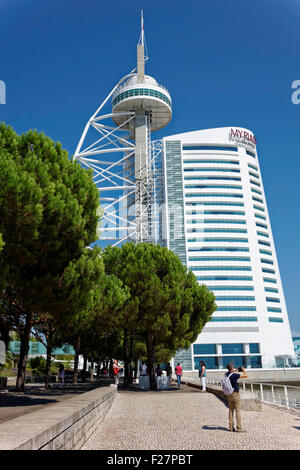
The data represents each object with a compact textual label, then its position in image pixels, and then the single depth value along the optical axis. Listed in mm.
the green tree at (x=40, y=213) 10555
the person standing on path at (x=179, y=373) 28184
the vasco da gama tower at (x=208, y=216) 87250
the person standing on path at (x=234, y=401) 9257
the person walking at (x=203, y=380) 23677
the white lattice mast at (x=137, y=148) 87312
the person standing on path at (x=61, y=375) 27056
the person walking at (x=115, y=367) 22017
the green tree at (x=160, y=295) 26312
